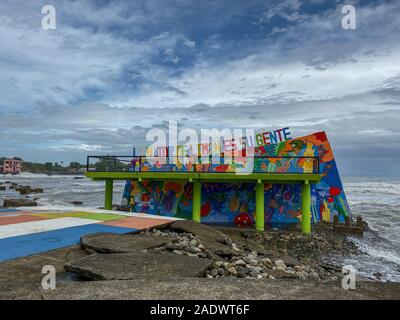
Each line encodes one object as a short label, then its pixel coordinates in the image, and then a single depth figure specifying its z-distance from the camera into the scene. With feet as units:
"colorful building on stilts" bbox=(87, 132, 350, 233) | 58.65
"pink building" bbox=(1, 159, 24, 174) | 575.38
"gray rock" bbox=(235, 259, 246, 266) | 21.98
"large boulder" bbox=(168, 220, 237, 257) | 27.35
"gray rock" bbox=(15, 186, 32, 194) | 168.04
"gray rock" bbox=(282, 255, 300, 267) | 28.63
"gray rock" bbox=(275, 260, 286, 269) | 26.24
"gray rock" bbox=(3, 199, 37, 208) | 87.89
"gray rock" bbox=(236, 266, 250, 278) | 19.55
